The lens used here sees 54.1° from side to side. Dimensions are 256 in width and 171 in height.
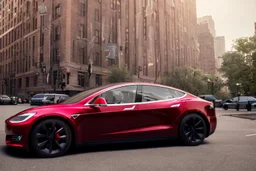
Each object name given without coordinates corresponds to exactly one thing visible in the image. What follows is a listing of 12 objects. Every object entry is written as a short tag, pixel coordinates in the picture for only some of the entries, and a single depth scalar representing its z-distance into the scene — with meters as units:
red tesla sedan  4.32
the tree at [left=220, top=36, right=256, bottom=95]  40.16
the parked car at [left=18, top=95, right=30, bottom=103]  40.15
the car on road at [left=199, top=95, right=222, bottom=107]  36.67
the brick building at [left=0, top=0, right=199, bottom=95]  40.31
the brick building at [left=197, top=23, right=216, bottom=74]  141.00
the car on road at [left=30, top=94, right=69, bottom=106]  24.00
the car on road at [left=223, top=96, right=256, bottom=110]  25.45
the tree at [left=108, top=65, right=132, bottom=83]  40.69
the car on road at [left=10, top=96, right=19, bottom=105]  32.07
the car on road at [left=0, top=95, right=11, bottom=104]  31.27
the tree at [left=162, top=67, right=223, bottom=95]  47.44
